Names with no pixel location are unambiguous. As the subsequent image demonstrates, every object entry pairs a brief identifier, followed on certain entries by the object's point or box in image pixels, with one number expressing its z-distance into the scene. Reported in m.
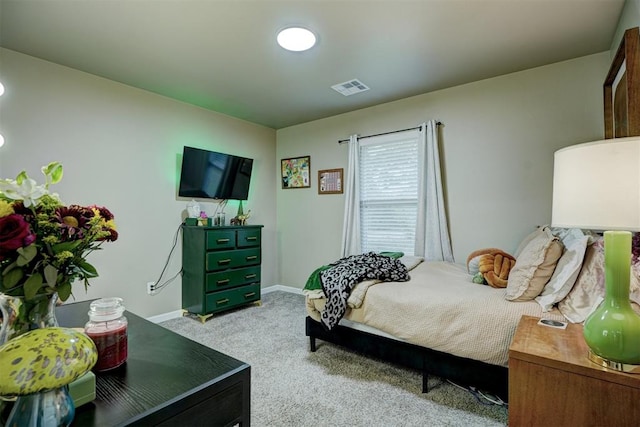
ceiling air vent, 2.97
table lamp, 0.98
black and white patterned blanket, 2.17
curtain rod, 3.27
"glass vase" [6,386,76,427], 0.60
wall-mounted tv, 3.40
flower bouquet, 0.70
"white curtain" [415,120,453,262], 3.10
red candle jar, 0.92
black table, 0.75
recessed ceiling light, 2.13
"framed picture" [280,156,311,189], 4.27
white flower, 0.71
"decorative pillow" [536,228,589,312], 1.56
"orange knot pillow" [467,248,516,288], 2.04
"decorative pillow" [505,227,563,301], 1.72
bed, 1.57
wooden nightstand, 0.97
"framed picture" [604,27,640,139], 1.57
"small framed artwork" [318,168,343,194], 3.97
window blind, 3.40
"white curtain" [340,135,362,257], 3.70
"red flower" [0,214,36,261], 0.67
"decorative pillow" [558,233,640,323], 1.47
